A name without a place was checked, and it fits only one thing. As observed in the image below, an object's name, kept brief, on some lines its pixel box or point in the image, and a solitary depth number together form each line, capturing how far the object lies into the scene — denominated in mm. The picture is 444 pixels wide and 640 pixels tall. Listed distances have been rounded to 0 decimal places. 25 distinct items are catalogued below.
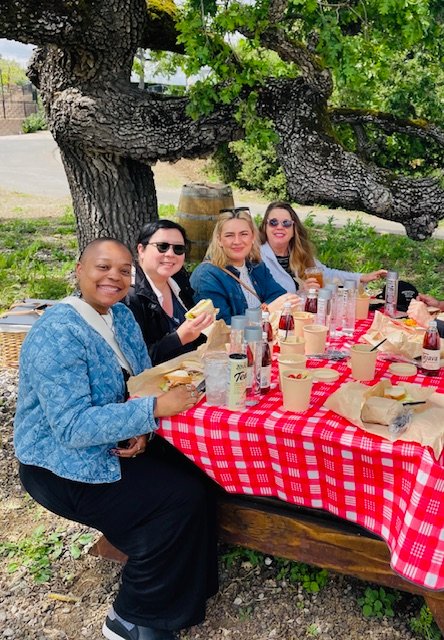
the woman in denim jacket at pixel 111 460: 2592
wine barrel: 8430
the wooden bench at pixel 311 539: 2697
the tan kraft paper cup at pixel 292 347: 3271
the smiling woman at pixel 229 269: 4324
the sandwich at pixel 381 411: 2473
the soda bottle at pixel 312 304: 3889
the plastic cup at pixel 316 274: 4618
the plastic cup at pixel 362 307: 4168
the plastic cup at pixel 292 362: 2897
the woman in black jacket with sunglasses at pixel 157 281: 3641
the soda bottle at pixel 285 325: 3580
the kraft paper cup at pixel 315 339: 3377
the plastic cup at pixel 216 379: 2713
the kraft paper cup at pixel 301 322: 3594
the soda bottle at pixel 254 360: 2832
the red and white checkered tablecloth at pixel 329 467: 2348
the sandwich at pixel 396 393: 2635
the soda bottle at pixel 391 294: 4203
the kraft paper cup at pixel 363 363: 2996
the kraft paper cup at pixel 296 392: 2604
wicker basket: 4918
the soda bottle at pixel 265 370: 2857
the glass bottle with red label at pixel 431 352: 3135
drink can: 2617
